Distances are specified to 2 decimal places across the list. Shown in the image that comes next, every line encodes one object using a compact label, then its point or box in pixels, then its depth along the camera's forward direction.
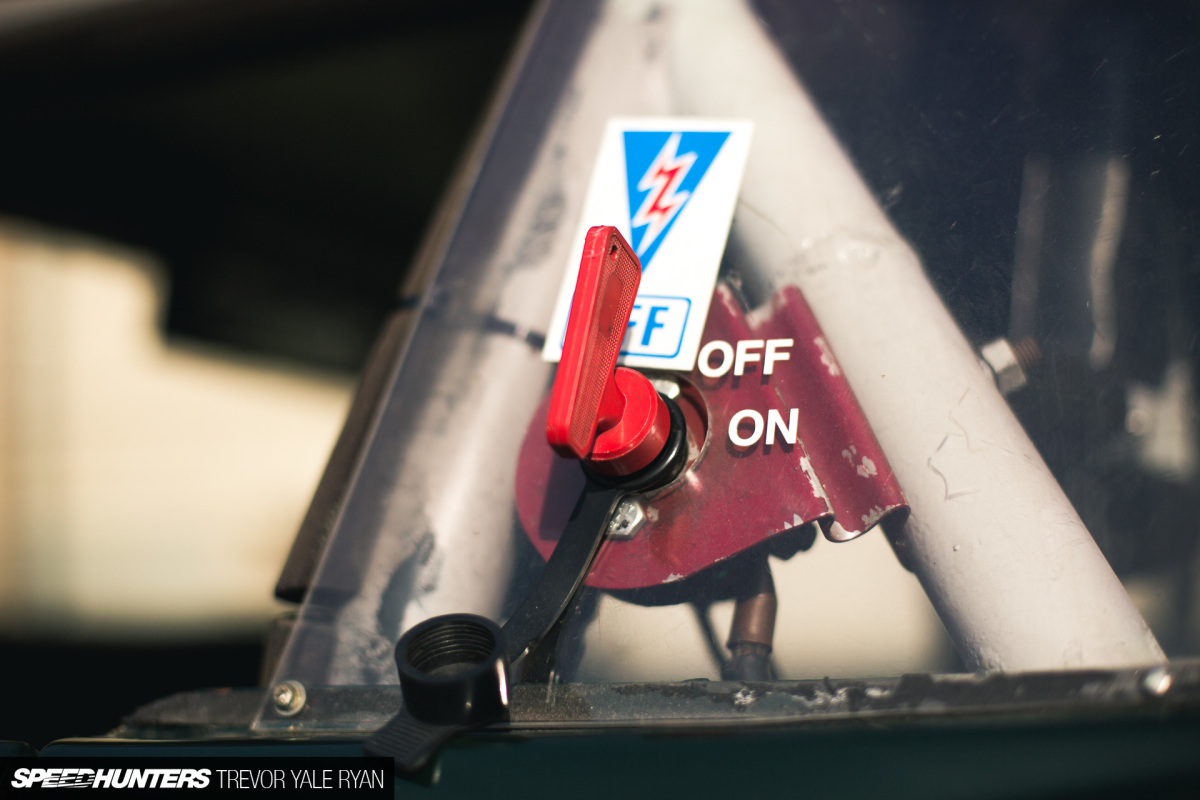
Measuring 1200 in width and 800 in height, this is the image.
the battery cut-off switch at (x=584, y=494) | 0.45
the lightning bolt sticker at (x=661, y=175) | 0.69
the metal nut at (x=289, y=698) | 0.60
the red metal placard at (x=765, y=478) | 0.54
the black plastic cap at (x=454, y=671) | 0.45
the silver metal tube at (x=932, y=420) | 0.48
